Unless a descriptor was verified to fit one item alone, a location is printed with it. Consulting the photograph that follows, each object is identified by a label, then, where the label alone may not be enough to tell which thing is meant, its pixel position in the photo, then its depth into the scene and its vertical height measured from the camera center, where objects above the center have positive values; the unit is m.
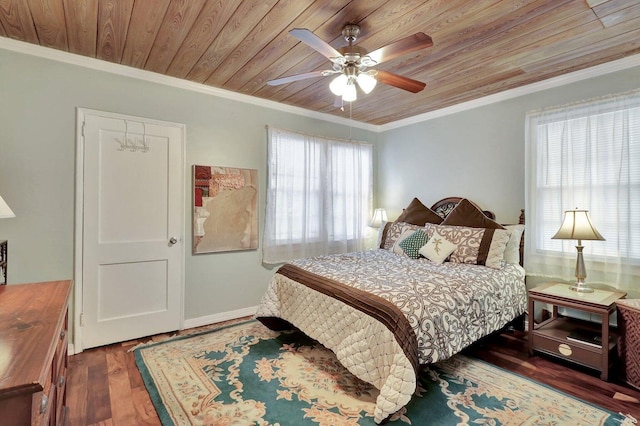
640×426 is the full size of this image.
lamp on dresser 1.71 -0.20
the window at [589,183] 2.62 +0.28
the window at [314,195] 3.86 +0.23
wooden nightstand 2.29 -0.97
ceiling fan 1.84 +0.99
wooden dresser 0.77 -0.42
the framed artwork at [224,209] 3.33 +0.03
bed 1.88 -0.60
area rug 1.86 -1.19
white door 2.78 -0.15
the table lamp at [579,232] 2.57 -0.14
